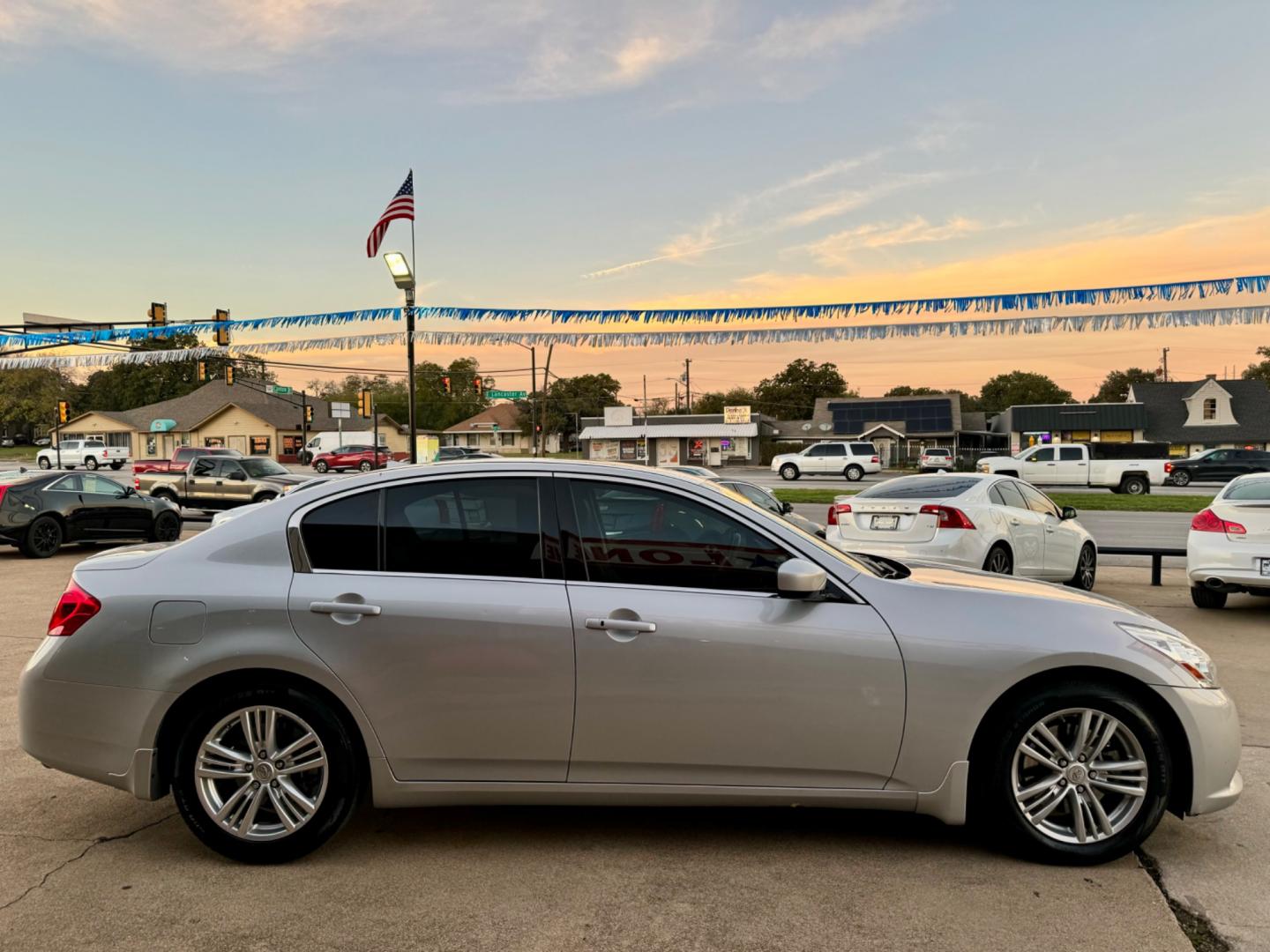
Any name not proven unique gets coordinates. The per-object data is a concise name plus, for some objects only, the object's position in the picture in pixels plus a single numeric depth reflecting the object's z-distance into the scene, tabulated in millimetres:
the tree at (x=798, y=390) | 108125
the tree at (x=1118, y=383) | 114319
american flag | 15812
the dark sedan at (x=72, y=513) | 14555
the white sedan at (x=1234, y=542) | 8719
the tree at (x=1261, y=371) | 96125
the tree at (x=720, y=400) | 119938
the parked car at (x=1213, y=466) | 36438
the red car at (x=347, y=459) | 53688
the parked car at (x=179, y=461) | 27906
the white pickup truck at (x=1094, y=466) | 34812
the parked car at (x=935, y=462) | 50469
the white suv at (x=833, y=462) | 44156
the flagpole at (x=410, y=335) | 15000
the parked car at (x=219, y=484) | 24734
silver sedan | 3627
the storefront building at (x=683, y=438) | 78250
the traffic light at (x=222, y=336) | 21109
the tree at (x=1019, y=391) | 116250
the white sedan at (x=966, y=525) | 9570
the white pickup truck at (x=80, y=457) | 57938
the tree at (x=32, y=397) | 97062
